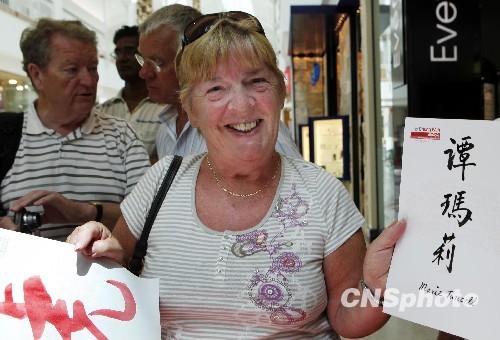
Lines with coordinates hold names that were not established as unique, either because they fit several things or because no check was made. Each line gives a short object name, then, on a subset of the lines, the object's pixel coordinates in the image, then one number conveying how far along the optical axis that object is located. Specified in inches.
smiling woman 54.5
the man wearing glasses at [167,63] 93.2
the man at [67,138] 81.9
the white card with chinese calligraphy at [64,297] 52.5
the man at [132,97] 123.3
